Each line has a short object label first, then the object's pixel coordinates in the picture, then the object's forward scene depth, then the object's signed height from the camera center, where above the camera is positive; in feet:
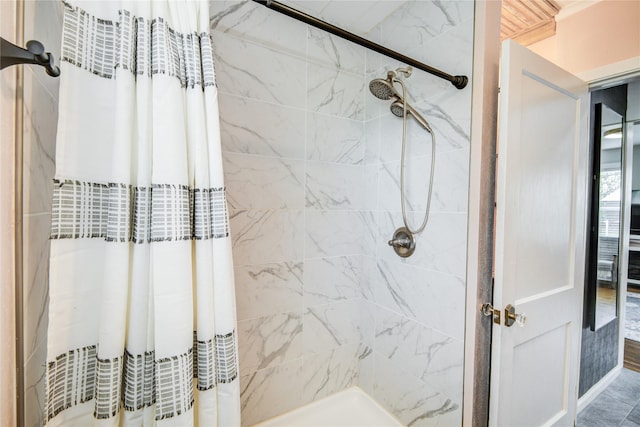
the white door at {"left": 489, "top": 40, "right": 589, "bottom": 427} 3.51 -0.40
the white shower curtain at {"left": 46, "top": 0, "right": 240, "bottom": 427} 2.23 -0.16
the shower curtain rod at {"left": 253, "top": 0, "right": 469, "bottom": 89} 2.81 +2.05
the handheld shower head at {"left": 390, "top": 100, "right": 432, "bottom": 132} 4.14 +1.58
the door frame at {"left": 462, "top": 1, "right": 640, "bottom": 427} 3.62 +0.09
